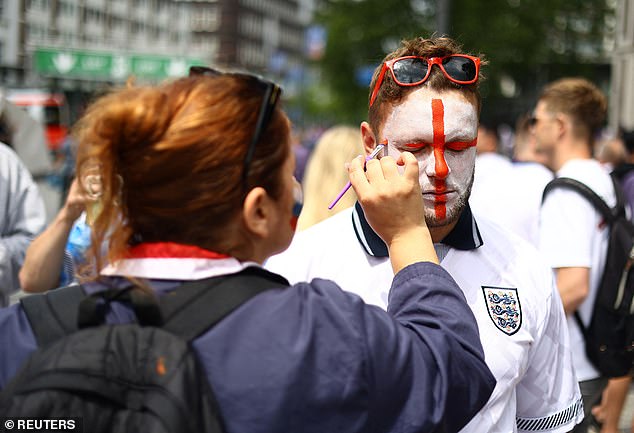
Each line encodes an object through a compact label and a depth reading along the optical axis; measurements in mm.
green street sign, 29219
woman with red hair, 1342
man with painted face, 2109
